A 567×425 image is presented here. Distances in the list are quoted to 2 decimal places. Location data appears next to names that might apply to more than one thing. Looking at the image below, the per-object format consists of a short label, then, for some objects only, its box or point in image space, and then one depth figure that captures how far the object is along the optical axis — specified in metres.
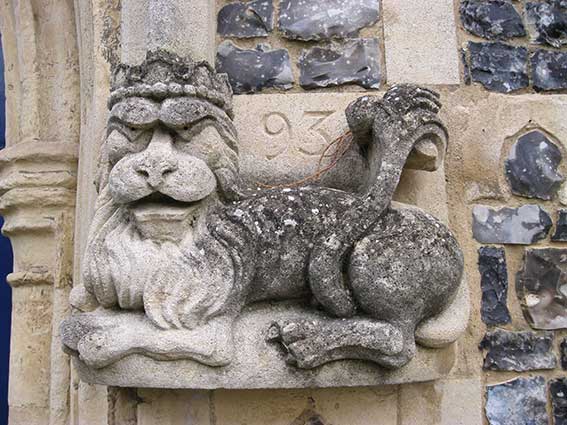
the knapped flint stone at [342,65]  1.89
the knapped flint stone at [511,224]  1.88
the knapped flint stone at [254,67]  1.90
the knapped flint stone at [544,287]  1.83
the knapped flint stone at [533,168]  1.92
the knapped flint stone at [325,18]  1.93
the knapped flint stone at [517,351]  1.80
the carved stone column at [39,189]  2.07
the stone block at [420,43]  1.90
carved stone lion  1.42
